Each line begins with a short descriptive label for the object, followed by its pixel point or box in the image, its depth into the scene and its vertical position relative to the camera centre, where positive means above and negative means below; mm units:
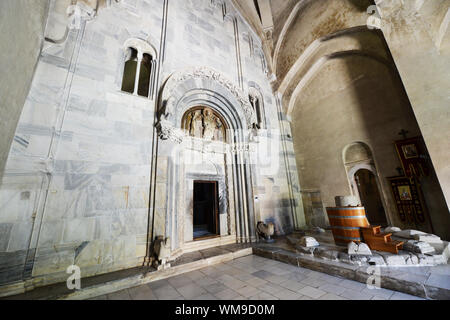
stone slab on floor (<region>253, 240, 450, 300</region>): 2330 -1249
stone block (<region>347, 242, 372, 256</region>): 3246 -978
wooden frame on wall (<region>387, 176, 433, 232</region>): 5297 -201
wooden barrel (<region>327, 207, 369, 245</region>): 3766 -546
